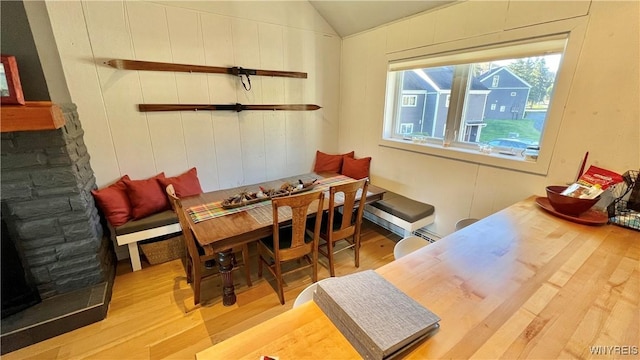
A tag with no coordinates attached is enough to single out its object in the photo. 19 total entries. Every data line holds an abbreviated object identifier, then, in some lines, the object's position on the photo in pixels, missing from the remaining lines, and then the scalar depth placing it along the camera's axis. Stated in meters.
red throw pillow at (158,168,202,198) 2.46
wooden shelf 1.40
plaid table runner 1.98
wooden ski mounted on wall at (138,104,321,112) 2.34
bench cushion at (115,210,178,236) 2.14
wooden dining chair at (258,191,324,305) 1.76
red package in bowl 1.45
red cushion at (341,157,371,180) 3.13
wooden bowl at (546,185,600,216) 1.43
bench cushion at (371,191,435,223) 2.44
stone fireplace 1.60
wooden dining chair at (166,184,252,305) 1.73
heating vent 2.65
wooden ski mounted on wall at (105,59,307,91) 2.16
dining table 1.72
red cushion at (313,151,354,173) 3.33
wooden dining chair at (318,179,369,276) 2.01
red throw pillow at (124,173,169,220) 2.26
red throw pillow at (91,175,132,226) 2.11
